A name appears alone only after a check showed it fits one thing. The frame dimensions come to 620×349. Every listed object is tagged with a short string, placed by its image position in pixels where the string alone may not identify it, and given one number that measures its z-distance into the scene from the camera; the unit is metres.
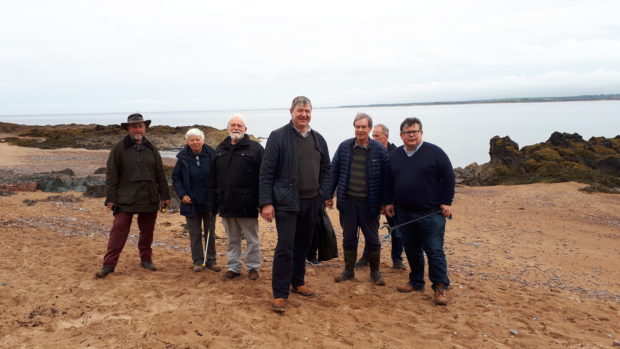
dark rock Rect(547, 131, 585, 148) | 25.44
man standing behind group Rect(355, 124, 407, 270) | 6.02
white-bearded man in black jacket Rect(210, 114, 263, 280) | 4.85
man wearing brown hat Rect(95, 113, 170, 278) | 5.21
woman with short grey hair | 5.46
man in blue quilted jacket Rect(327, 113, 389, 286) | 5.05
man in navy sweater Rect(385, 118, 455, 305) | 4.72
